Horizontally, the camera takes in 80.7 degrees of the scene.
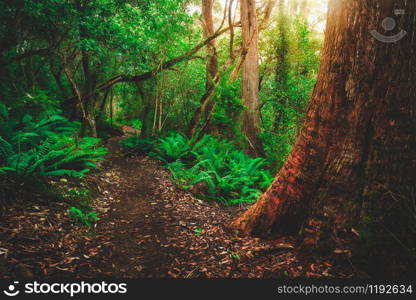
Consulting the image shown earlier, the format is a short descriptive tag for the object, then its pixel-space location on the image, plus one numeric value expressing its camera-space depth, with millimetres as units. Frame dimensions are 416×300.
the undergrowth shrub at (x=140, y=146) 8688
